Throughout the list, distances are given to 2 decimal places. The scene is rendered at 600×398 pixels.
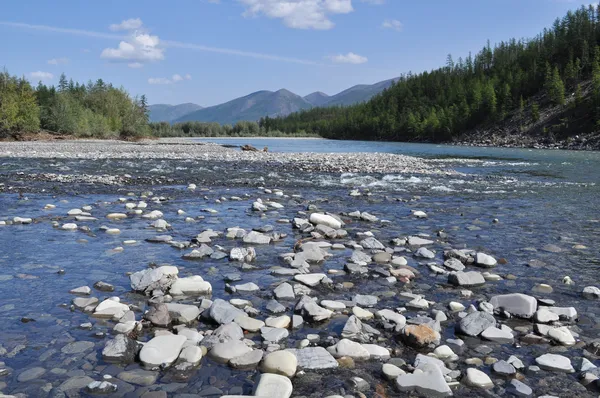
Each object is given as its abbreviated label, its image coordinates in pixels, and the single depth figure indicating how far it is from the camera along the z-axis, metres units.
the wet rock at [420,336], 4.49
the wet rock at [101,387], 3.52
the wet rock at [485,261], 7.41
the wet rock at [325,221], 10.22
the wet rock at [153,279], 5.89
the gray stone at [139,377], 3.73
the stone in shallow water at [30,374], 3.68
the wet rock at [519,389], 3.65
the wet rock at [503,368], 3.95
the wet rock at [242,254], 7.50
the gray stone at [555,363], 4.02
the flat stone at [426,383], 3.63
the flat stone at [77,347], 4.17
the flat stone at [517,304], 5.29
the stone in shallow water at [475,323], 4.79
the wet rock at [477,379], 3.78
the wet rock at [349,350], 4.27
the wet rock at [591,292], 6.01
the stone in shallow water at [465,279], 6.46
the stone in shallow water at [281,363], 3.92
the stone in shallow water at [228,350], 4.17
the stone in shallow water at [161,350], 4.02
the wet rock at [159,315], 4.87
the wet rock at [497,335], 4.68
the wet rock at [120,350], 4.05
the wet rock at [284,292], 5.85
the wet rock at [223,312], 4.97
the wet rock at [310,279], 6.38
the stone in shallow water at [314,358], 4.07
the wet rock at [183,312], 5.02
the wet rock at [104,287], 5.90
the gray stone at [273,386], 3.50
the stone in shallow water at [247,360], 4.06
